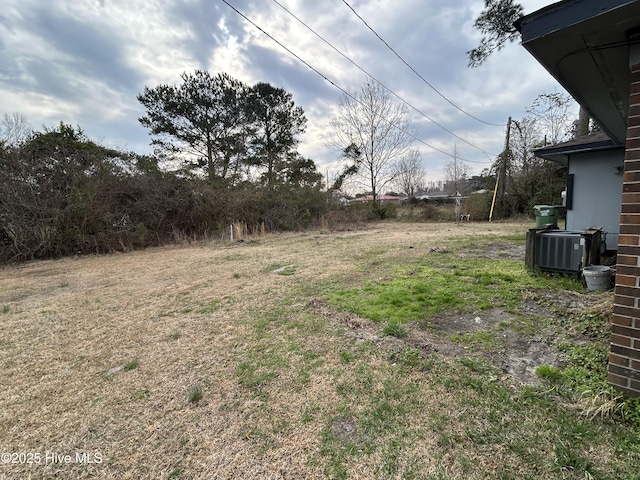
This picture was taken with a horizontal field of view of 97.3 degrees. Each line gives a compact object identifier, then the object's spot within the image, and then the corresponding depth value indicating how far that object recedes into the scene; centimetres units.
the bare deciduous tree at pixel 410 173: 2034
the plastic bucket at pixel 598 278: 313
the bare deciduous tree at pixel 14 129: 692
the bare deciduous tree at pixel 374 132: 1797
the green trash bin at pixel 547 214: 652
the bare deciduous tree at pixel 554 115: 1383
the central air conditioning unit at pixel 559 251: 356
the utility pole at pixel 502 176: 1443
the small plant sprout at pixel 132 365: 214
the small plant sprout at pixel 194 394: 175
